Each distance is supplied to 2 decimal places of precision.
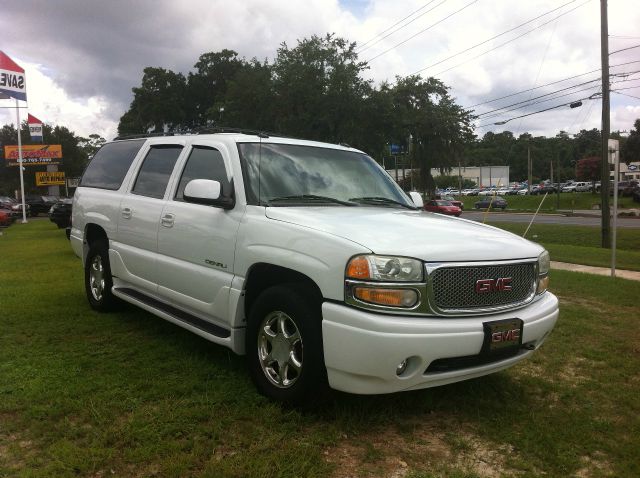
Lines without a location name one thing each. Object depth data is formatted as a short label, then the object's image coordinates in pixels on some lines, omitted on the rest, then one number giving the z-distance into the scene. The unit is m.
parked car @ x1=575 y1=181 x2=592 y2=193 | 70.53
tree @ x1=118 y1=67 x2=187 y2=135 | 60.97
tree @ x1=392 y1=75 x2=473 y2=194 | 37.97
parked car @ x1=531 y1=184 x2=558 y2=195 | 71.44
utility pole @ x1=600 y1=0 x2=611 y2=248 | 17.86
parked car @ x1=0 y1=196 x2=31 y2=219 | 32.96
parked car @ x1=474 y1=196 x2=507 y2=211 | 50.88
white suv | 2.97
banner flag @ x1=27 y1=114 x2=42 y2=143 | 35.84
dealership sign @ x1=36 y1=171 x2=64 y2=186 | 49.33
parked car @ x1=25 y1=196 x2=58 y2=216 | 38.28
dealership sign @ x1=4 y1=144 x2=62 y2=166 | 51.94
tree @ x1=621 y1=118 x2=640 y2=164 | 65.18
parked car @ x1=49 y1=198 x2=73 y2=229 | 16.91
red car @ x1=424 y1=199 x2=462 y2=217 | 35.80
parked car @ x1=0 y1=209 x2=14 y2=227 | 23.05
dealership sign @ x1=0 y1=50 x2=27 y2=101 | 25.31
